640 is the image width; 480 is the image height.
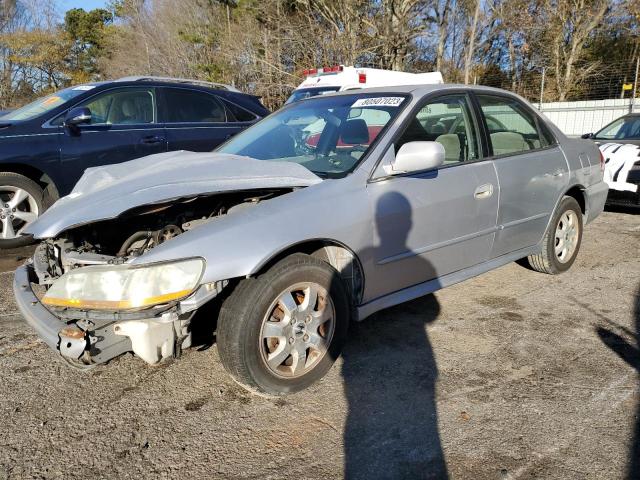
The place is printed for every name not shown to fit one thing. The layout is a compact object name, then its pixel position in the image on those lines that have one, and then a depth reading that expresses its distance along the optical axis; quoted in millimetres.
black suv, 4980
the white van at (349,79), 9305
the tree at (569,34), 21703
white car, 6258
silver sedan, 2225
